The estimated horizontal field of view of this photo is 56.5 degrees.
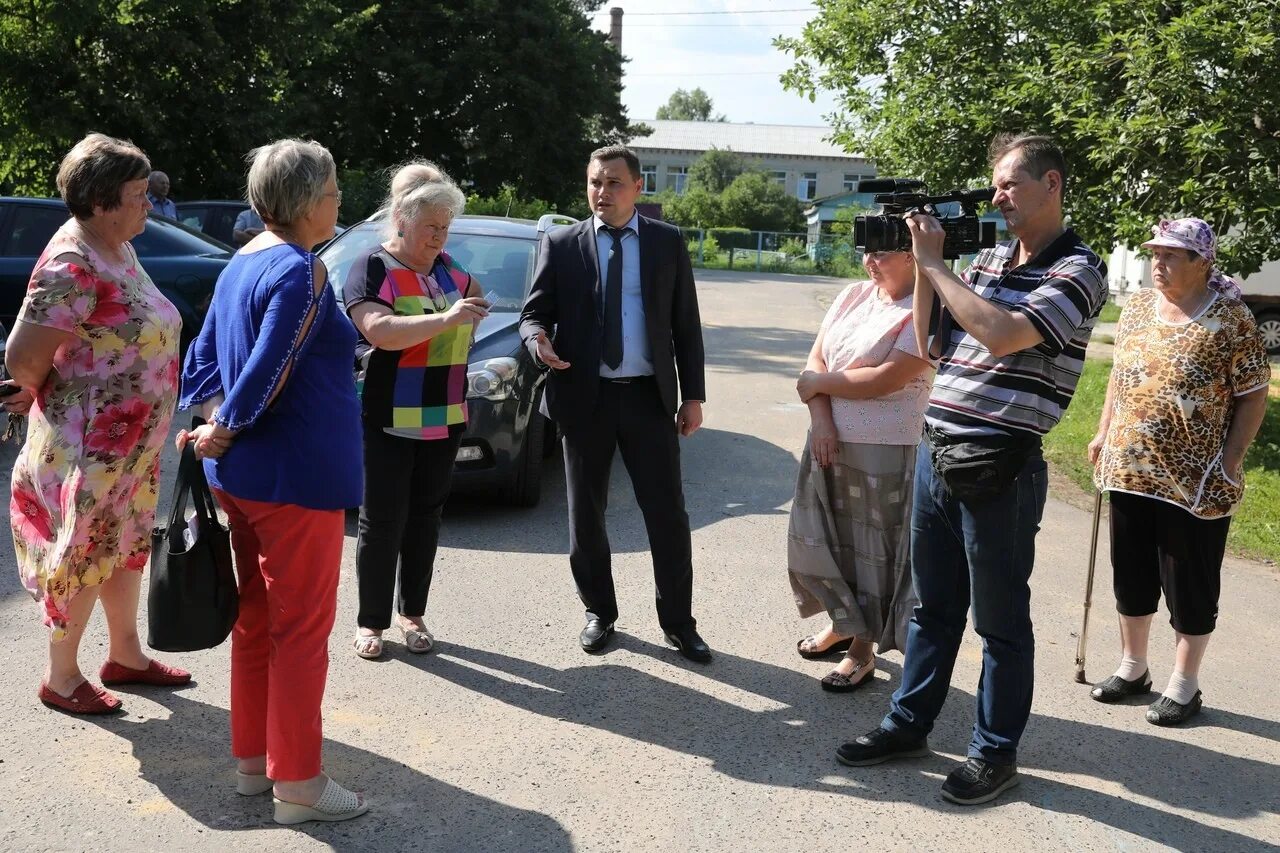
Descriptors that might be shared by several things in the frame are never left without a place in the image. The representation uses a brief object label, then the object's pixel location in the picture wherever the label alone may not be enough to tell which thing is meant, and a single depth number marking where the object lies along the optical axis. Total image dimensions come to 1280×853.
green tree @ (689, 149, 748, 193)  73.19
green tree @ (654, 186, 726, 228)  60.31
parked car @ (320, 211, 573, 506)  6.79
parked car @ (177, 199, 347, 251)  15.55
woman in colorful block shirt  4.51
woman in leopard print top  4.37
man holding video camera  3.45
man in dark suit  4.83
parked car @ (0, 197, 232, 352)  9.59
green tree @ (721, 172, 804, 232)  59.81
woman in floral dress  3.82
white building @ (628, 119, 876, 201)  87.00
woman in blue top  3.24
